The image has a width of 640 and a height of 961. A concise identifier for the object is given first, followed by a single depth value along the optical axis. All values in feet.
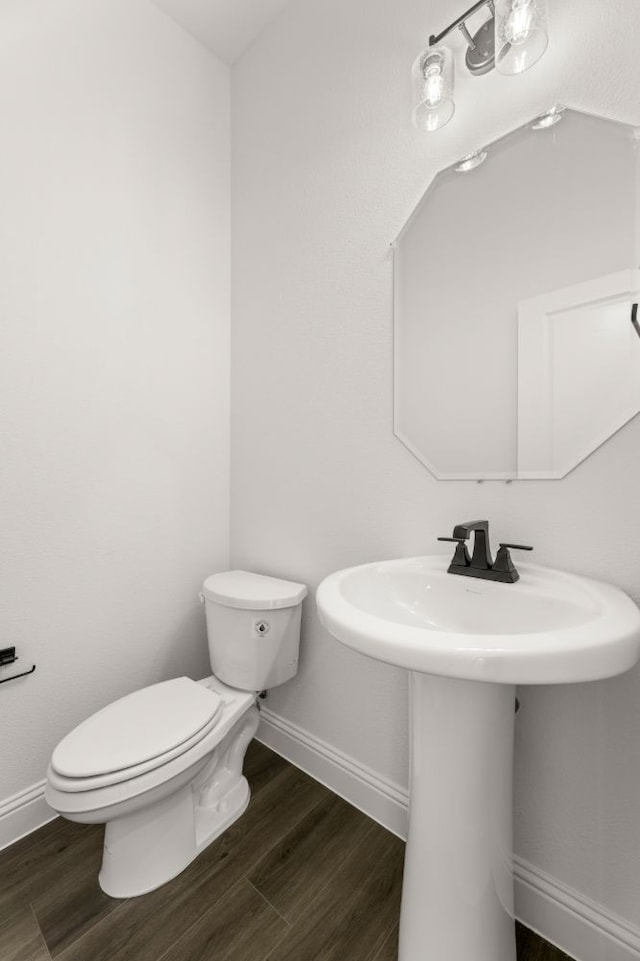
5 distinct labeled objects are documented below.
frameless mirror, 2.92
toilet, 3.21
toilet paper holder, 3.93
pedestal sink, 2.63
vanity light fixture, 2.96
